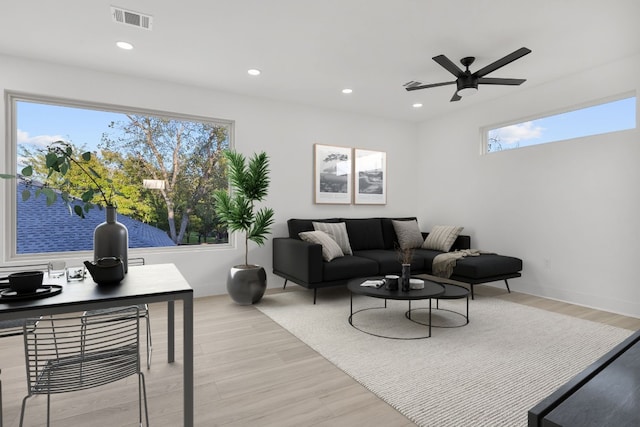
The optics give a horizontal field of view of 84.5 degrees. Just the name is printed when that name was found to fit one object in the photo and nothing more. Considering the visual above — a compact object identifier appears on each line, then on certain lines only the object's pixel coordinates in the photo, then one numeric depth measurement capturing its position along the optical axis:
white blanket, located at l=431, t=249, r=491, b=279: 4.23
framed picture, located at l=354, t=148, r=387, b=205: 5.54
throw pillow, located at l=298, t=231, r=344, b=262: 4.10
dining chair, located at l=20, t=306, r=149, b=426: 1.35
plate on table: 1.37
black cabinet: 0.57
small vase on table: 3.08
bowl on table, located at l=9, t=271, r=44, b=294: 1.42
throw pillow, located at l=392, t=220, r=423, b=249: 5.24
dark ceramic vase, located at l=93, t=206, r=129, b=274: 1.83
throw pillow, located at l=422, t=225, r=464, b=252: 4.95
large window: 3.62
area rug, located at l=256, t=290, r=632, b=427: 1.95
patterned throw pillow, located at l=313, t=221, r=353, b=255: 4.66
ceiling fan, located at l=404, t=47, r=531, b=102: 3.04
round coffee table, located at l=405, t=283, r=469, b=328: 3.02
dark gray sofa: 3.92
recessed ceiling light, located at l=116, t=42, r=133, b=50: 3.18
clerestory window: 3.68
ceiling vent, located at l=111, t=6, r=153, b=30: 2.66
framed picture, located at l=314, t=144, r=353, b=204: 5.14
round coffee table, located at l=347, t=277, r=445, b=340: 2.88
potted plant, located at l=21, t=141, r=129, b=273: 1.57
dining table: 1.32
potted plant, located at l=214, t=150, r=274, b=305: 3.88
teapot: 1.63
